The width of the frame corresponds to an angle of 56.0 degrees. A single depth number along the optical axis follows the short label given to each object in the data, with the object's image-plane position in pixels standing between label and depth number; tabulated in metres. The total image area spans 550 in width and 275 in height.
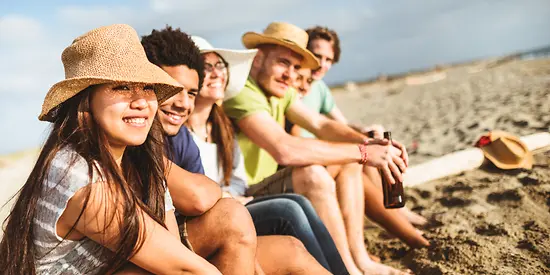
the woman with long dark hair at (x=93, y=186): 1.79
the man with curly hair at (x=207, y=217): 2.31
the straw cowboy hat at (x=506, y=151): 4.66
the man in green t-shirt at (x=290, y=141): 3.33
